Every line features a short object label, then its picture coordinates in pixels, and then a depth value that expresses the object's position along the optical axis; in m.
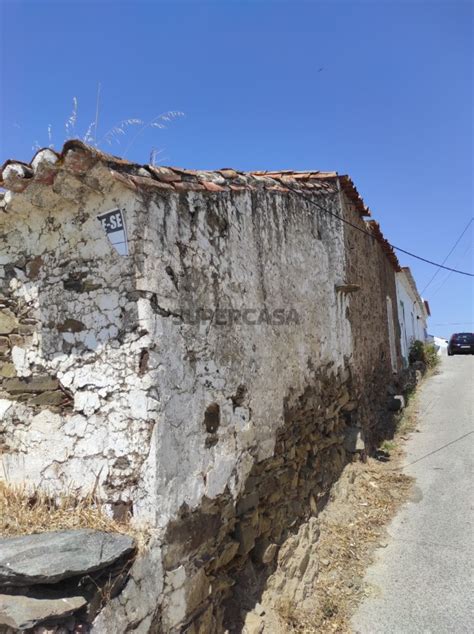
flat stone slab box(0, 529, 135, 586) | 2.23
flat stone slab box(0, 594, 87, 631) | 2.16
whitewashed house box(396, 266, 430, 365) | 15.40
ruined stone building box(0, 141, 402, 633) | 2.84
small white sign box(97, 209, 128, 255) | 2.96
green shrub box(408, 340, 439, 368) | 16.60
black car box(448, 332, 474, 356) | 23.28
